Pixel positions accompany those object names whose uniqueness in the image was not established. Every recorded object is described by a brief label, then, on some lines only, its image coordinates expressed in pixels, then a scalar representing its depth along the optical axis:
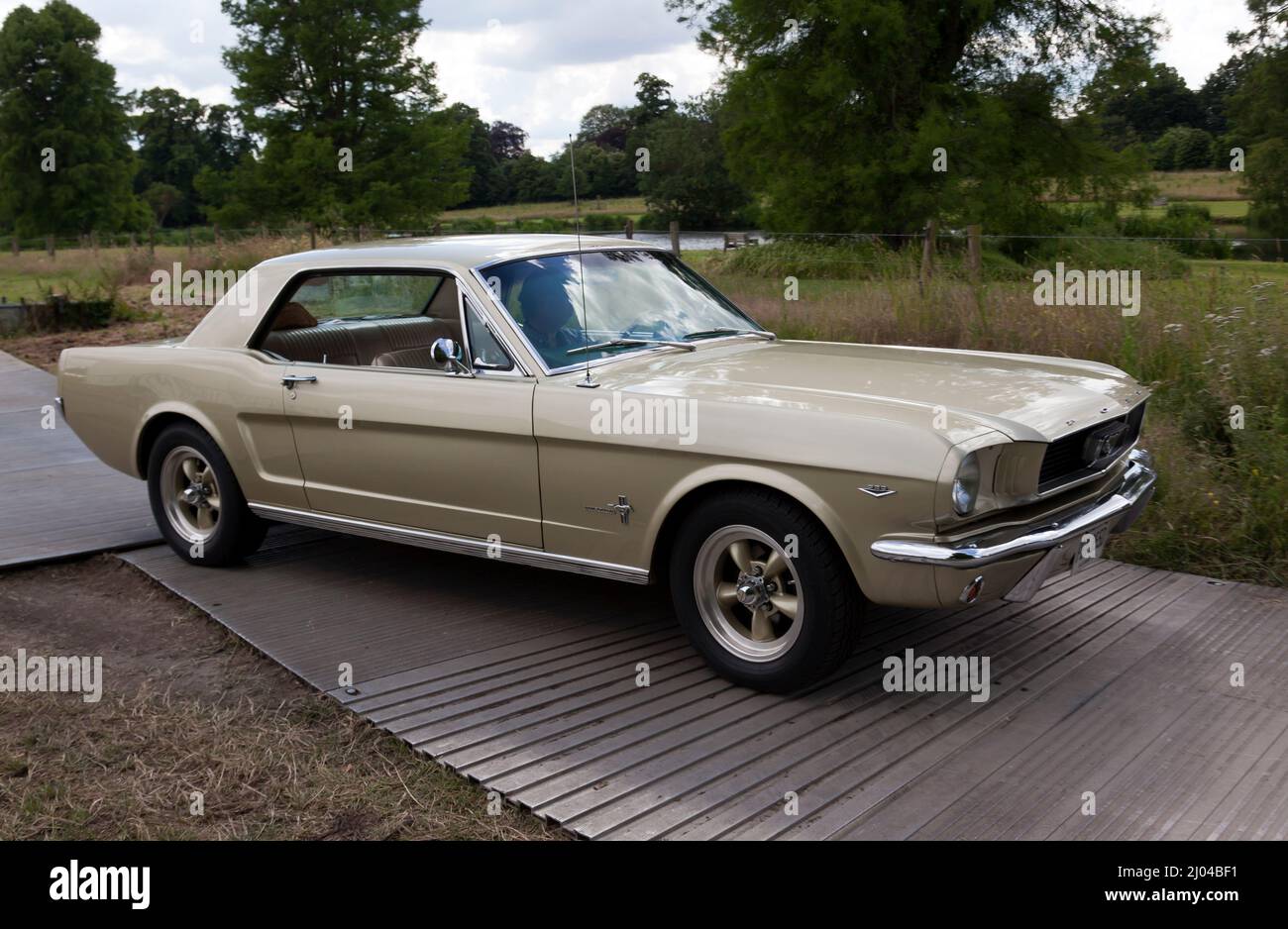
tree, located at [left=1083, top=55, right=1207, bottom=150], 29.70
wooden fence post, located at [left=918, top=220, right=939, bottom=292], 10.01
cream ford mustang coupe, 3.58
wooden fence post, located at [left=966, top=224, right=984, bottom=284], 10.65
